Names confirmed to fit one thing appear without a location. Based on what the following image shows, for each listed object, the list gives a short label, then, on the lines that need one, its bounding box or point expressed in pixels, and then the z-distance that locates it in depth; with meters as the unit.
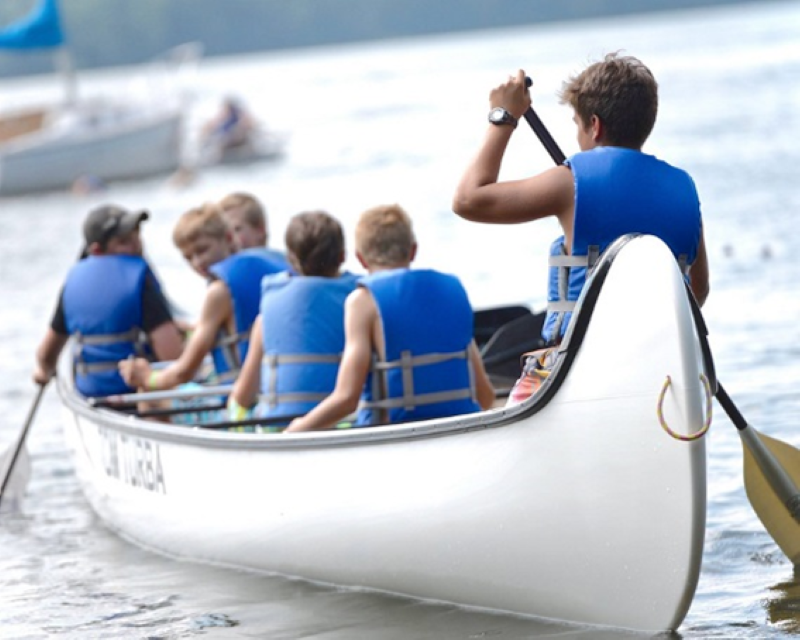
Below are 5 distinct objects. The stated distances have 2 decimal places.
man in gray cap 15.26
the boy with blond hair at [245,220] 15.18
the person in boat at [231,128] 65.87
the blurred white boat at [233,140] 65.69
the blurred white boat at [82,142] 61.62
